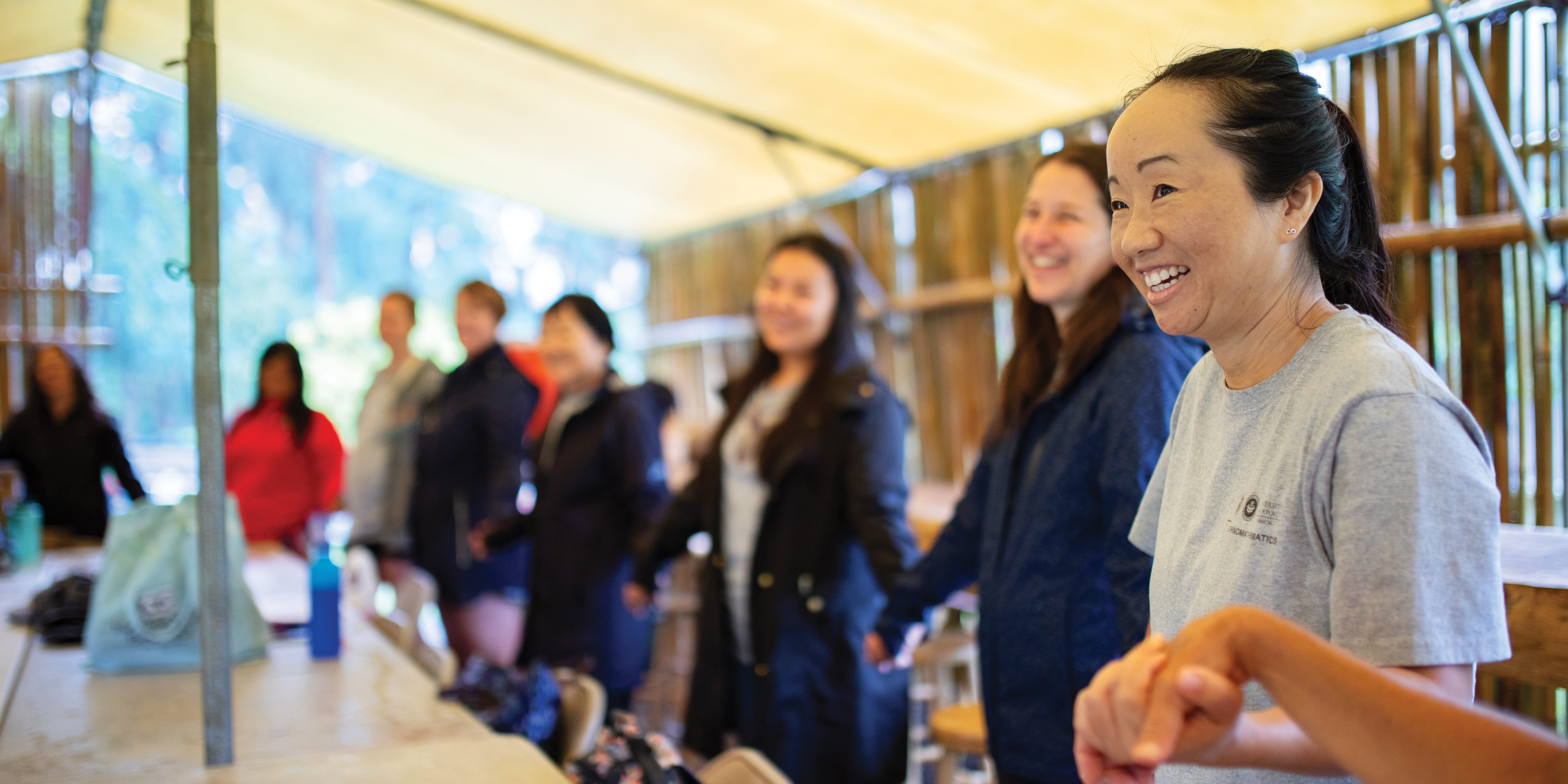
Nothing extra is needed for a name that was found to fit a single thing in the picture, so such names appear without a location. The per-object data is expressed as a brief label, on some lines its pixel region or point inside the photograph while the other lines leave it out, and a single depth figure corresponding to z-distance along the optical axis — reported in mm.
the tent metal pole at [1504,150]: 2781
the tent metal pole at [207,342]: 1701
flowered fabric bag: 1733
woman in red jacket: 4812
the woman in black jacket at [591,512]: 3428
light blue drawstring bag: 2428
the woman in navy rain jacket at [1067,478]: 1705
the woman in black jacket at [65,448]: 4816
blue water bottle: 2627
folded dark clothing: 2752
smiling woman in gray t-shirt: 872
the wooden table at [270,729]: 1751
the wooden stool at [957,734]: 2676
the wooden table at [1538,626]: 1785
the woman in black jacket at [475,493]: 4281
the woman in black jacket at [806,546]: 2584
